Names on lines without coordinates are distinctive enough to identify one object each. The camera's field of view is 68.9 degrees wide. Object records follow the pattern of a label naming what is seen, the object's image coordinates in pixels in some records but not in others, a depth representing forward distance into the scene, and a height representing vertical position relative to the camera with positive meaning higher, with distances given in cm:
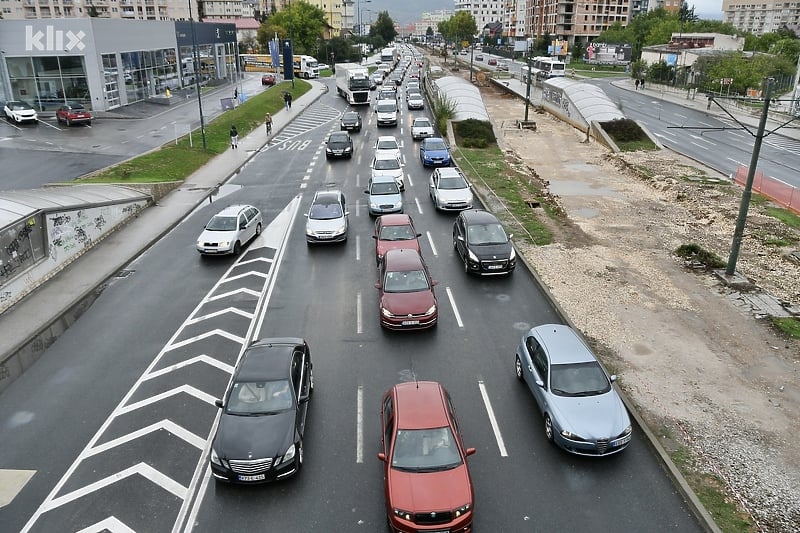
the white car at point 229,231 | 2236 -666
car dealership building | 5044 -84
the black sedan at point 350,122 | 4931 -560
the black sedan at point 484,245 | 2003 -639
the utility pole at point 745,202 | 1804 -456
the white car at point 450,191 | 2741 -625
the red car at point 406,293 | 1633 -657
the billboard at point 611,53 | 11750 -10
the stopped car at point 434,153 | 3681 -604
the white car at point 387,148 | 3569 -566
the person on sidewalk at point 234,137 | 4253 -586
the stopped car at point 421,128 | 4556 -565
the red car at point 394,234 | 2077 -627
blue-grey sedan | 1134 -674
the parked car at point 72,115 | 4772 -489
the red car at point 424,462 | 938 -671
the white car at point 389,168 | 3153 -605
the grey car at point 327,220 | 2344 -647
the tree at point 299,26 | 11888 +509
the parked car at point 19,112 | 4759 -464
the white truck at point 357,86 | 6391 -349
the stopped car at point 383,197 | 2653 -628
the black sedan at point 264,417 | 1064 -673
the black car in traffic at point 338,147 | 3956 -606
